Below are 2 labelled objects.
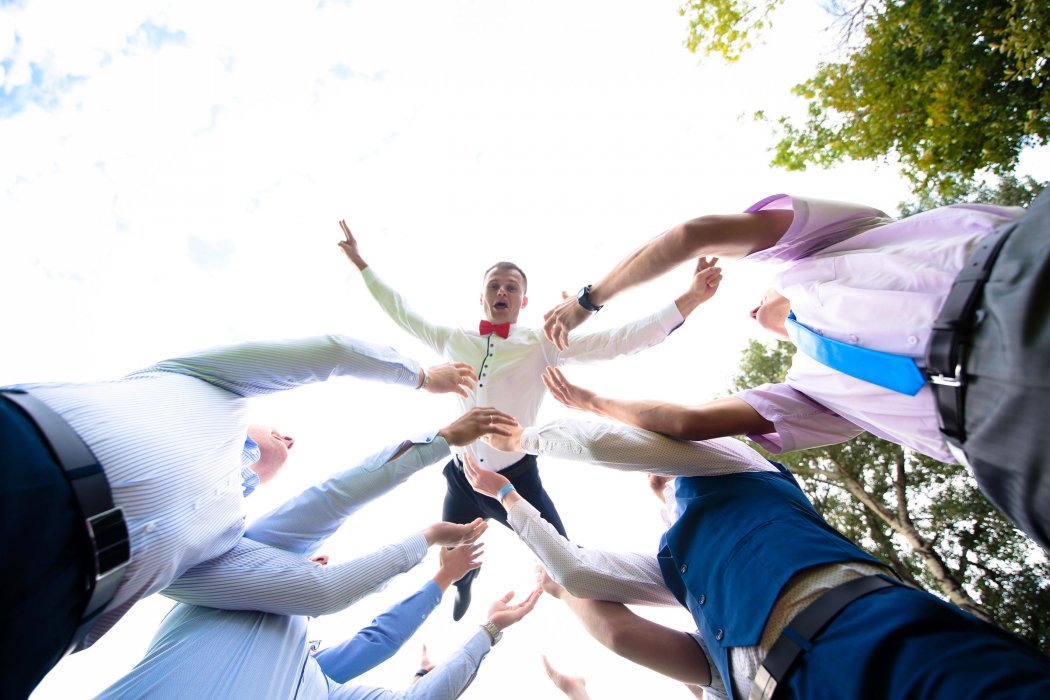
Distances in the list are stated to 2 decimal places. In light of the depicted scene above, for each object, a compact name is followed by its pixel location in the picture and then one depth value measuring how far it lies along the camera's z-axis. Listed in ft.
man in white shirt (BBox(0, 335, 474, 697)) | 3.69
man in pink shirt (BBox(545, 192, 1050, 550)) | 3.44
